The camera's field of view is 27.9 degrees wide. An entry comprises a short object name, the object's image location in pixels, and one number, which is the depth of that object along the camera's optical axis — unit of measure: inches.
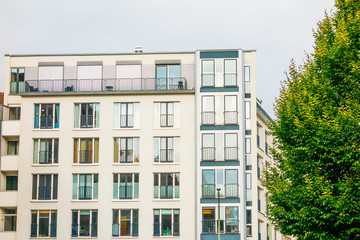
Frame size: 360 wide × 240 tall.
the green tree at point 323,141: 1223.5
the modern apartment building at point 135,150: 2625.5
